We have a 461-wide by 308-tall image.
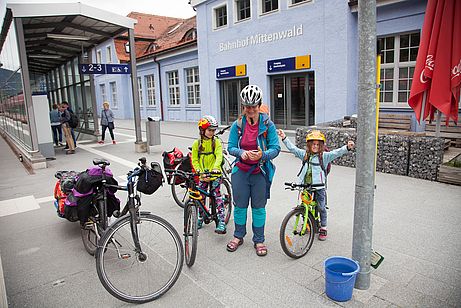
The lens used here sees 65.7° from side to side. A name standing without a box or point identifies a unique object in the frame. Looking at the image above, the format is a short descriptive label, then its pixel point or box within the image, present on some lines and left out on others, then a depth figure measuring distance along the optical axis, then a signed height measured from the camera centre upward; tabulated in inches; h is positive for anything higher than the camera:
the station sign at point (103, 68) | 439.2 +41.3
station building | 432.5 +59.6
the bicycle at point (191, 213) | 139.1 -45.6
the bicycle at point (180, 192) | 225.0 -60.3
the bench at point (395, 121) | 414.9 -36.9
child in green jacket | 167.2 -28.6
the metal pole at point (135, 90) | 425.4 +12.9
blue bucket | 114.1 -60.2
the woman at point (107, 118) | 519.8 -23.9
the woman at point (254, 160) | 142.2 -25.9
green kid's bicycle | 144.6 -54.6
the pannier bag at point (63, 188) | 163.5 -38.9
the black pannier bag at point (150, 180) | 127.3 -28.3
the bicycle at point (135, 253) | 117.9 -53.1
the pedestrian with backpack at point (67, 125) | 442.8 -26.3
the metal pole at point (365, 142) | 108.8 -16.1
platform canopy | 353.1 +89.1
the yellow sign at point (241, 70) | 625.3 +47.0
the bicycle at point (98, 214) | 147.7 -46.7
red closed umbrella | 198.5 +16.1
